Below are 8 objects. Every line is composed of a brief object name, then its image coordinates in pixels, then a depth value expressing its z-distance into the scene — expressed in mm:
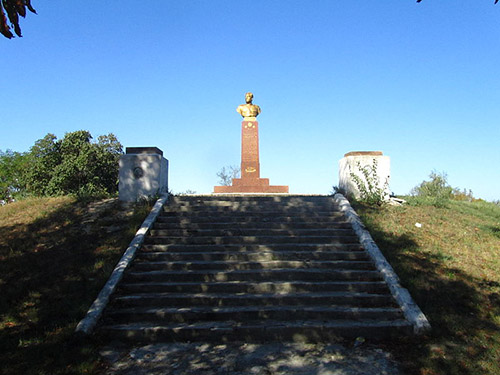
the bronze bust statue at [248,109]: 18969
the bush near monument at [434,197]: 10977
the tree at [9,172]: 46250
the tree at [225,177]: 45344
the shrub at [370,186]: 10352
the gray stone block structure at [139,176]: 10312
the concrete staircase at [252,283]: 5242
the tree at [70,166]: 29031
